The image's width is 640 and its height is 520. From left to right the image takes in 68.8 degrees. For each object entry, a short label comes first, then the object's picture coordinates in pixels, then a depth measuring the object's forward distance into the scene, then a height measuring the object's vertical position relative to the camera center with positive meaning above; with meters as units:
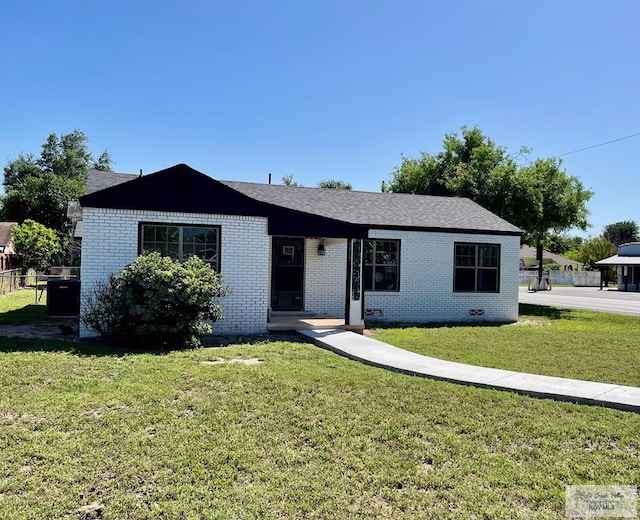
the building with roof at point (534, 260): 73.40 +2.22
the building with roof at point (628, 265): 41.94 +0.89
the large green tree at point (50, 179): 41.59 +9.50
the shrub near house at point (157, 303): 8.55 -0.69
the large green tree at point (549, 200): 20.36 +3.29
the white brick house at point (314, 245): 9.82 +0.62
